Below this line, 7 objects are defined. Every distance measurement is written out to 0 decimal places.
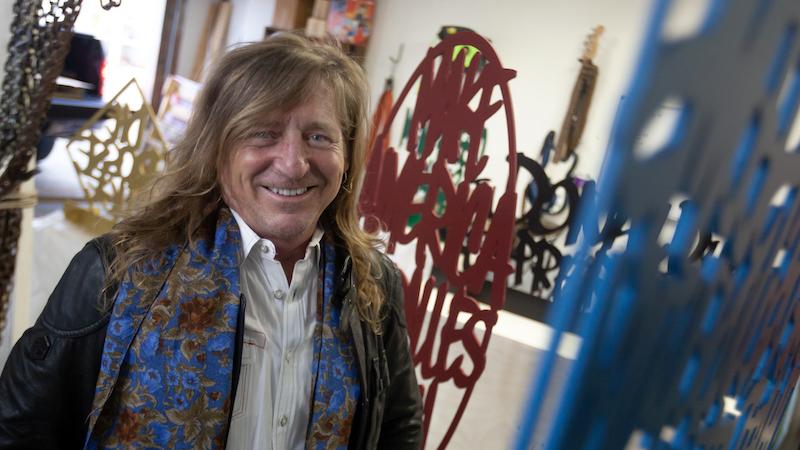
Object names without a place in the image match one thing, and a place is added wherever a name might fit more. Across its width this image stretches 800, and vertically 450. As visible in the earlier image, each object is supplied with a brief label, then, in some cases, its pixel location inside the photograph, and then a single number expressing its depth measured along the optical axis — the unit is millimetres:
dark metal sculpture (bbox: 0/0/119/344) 1396
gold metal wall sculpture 3143
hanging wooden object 5211
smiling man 1074
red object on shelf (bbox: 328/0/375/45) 6457
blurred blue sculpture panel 224
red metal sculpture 2131
